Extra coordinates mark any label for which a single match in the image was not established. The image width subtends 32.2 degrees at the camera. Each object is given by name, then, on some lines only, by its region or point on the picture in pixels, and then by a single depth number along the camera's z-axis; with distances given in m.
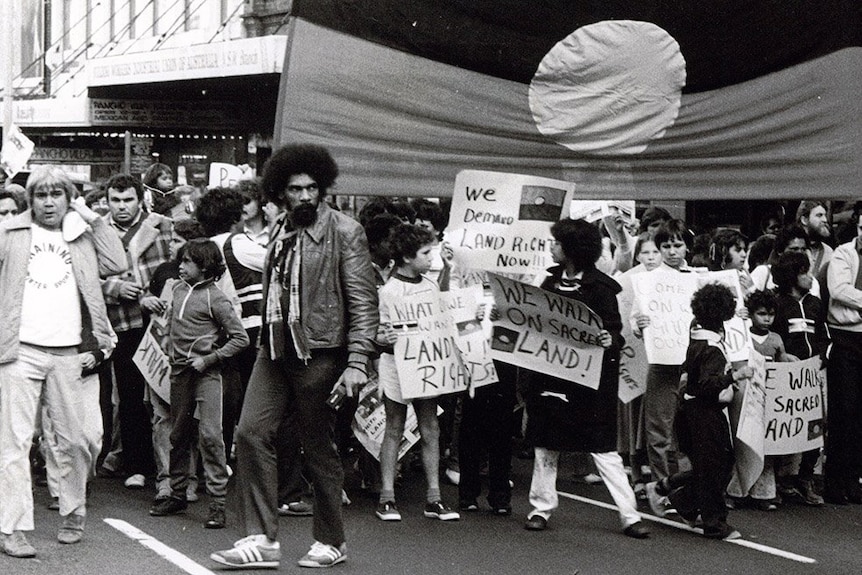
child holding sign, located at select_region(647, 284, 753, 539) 8.71
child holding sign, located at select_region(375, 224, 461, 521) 9.18
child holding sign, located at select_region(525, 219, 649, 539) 8.69
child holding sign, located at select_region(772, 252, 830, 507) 10.31
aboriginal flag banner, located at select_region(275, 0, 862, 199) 6.88
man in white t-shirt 7.82
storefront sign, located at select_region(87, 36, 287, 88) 20.48
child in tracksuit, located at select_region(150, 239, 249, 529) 8.95
